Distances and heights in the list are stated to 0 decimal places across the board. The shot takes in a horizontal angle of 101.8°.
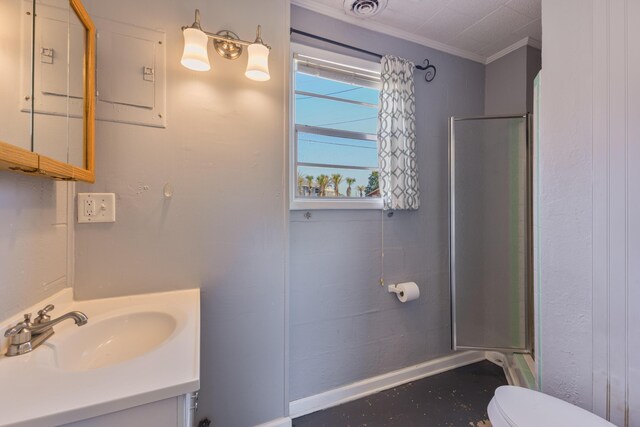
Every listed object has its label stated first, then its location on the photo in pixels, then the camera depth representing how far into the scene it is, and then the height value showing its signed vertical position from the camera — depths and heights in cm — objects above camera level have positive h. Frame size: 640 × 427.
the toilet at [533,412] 73 -59
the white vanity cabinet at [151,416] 50 -41
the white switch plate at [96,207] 104 +3
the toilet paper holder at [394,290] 173 -50
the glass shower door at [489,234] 181 -14
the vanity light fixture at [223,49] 107 +73
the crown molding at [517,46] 183 +123
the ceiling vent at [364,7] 149 +122
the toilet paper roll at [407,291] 170 -50
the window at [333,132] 159 +54
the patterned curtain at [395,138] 167 +50
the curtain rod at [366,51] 150 +105
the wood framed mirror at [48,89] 64 +38
